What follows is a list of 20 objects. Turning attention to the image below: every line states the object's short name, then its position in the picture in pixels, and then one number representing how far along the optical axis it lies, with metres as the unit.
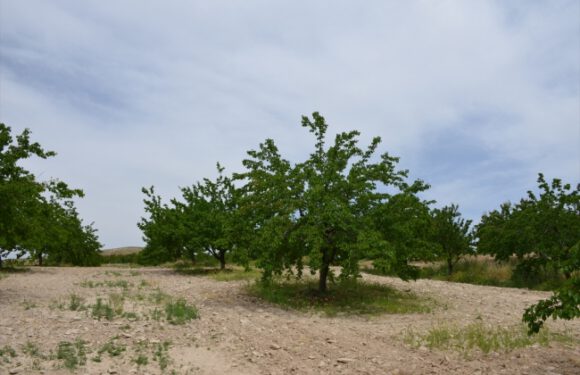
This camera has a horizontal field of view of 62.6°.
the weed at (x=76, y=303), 11.09
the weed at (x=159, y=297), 12.85
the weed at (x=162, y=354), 7.45
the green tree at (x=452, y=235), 29.03
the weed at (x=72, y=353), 7.16
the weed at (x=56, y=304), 11.14
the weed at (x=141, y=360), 7.41
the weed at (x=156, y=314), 10.25
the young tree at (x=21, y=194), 12.60
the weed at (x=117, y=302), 10.78
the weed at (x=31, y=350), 7.48
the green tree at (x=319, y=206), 12.36
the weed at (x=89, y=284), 16.50
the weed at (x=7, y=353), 7.19
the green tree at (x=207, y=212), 22.17
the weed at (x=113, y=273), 22.06
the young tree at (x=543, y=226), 20.25
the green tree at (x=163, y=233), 23.12
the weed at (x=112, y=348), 7.77
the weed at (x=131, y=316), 10.15
